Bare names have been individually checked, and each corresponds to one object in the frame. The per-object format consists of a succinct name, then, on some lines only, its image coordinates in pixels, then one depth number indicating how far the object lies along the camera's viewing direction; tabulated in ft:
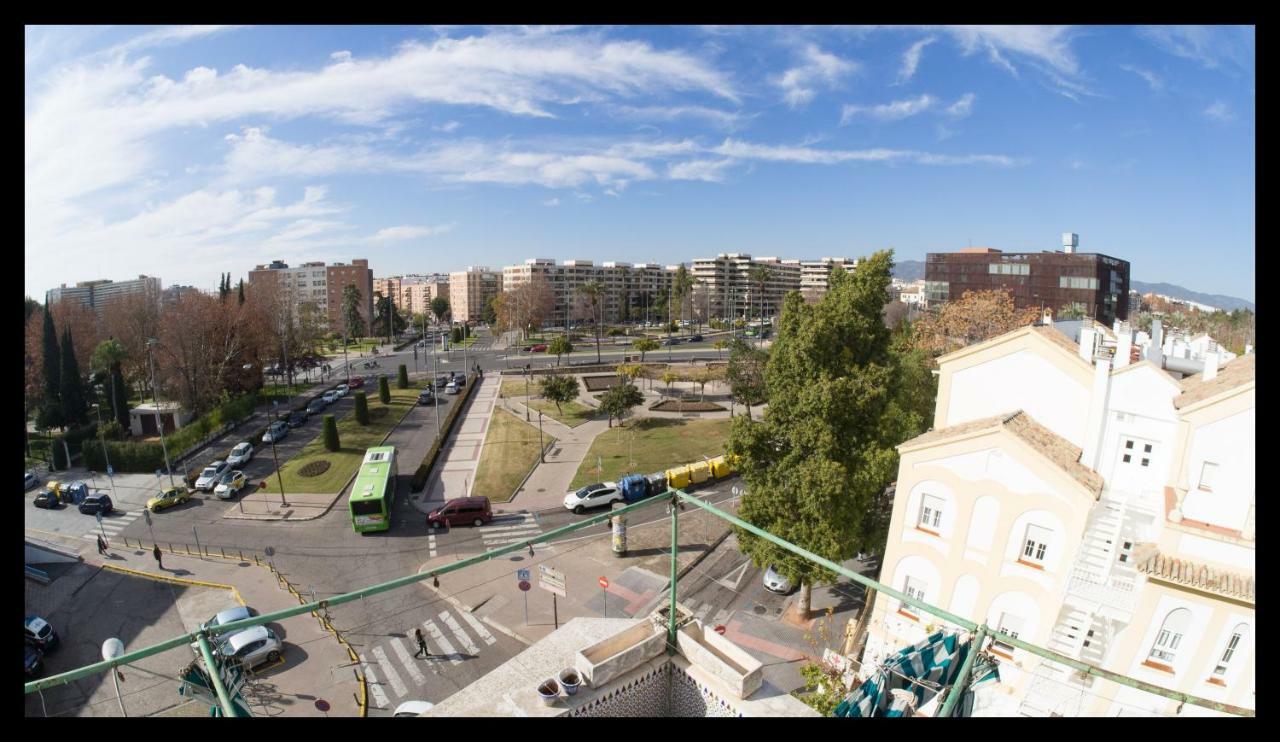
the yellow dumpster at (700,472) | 95.35
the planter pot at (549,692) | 22.40
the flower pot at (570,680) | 22.70
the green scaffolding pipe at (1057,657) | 16.91
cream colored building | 35.22
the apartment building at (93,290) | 294.05
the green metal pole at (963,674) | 18.95
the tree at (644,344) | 195.31
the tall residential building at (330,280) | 356.79
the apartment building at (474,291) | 434.30
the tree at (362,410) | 126.72
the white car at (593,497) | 84.64
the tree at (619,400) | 119.96
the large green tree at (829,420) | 50.29
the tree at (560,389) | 128.67
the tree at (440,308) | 374.43
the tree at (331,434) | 108.78
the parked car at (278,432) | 116.06
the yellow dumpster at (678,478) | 92.38
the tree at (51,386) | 123.34
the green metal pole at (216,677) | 16.06
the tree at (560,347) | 187.94
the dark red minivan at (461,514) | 79.82
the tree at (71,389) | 124.47
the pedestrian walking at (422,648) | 52.49
